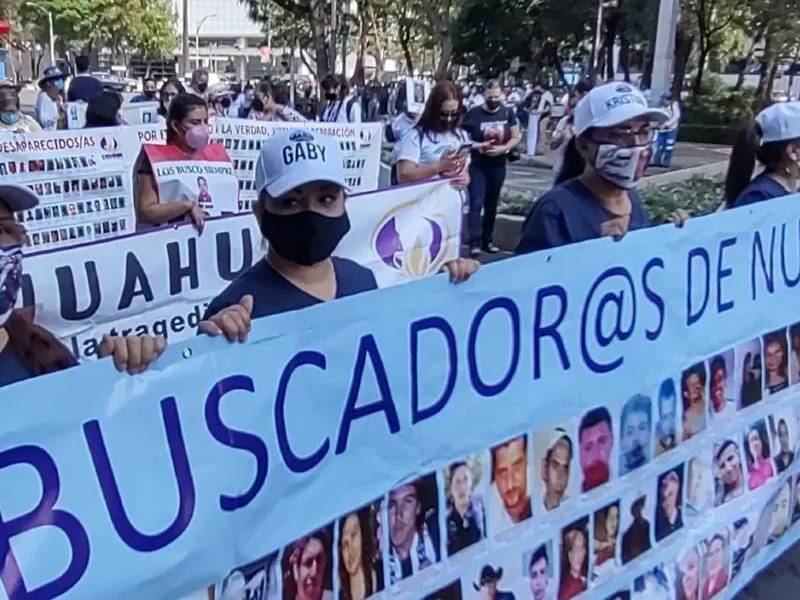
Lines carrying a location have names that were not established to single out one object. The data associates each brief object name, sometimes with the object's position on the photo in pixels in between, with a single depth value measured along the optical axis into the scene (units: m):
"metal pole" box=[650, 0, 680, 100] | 18.95
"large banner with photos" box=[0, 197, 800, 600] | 1.95
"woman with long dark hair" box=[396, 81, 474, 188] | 7.58
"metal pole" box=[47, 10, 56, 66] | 75.88
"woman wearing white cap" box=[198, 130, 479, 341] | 2.76
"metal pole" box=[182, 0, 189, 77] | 55.89
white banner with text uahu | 3.96
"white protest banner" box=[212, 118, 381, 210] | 7.39
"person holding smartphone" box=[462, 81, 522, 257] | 9.63
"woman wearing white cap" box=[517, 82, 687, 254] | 3.52
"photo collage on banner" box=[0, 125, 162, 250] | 6.07
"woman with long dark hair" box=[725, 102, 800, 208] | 4.16
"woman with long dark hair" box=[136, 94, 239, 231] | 5.09
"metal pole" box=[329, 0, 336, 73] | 35.00
